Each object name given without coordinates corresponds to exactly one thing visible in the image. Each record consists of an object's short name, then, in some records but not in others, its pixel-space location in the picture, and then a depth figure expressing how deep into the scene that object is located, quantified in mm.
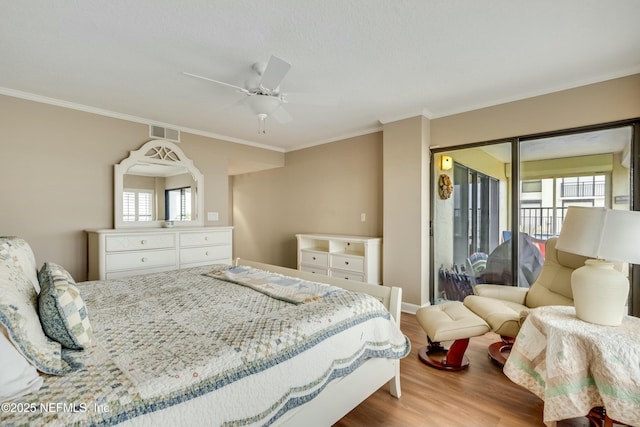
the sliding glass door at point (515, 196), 2656
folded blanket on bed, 1782
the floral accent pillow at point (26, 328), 925
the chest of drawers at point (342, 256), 3750
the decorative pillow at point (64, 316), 1081
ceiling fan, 2006
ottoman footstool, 2117
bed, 881
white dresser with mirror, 3123
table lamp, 1492
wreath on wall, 3623
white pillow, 825
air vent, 3801
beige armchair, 2199
